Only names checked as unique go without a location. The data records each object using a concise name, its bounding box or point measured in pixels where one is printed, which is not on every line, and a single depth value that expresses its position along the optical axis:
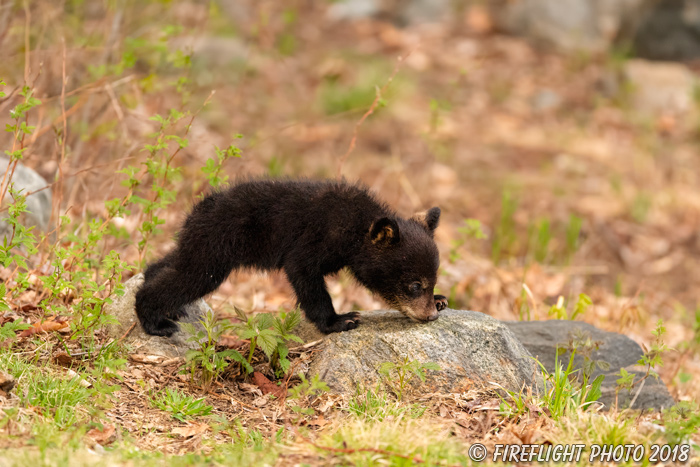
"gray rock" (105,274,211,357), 10.06
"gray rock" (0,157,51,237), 11.82
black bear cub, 9.68
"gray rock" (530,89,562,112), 26.83
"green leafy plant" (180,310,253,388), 8.98
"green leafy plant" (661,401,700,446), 7.76
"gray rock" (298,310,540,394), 9.26
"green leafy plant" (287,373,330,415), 8.09
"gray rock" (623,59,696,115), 26.27
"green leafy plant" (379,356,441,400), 8.80
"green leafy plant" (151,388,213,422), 8.55
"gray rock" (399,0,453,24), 32.81
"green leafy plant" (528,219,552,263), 15.48
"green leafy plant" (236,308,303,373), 8.91
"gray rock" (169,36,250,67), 24.89
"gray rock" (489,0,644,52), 30.06
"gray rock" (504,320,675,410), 10.53
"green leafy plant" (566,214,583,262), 15.70
